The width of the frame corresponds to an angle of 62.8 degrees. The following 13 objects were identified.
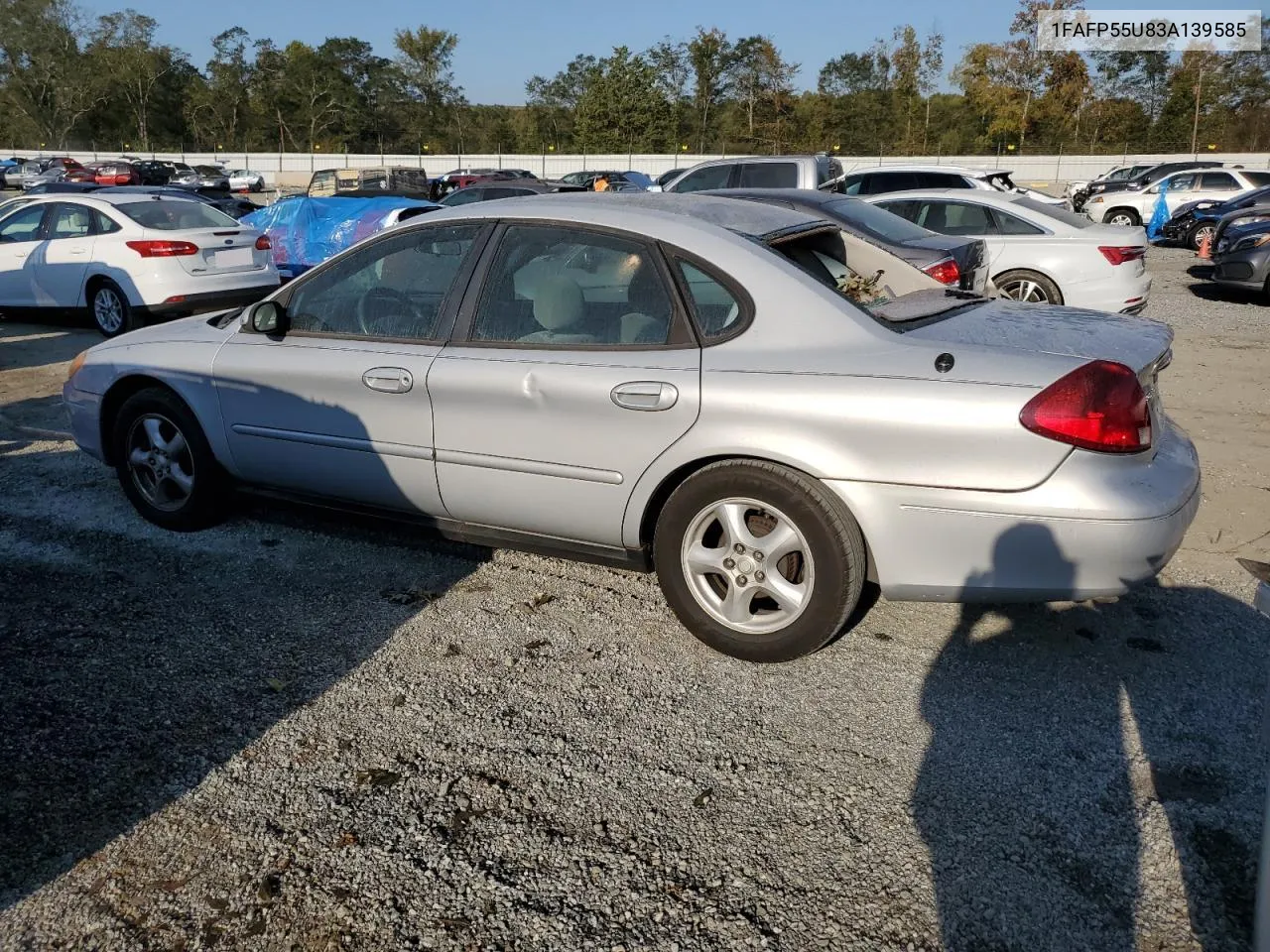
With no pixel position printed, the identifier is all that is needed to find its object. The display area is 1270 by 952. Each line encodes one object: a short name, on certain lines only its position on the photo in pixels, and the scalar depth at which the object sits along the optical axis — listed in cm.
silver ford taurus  317
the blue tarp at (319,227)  1412
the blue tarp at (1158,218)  2362
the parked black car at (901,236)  743
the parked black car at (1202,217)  1887
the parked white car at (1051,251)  978
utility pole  5131
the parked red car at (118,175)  3700
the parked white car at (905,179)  1423
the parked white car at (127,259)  1055
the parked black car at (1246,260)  1262
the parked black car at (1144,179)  2720
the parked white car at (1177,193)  2389
